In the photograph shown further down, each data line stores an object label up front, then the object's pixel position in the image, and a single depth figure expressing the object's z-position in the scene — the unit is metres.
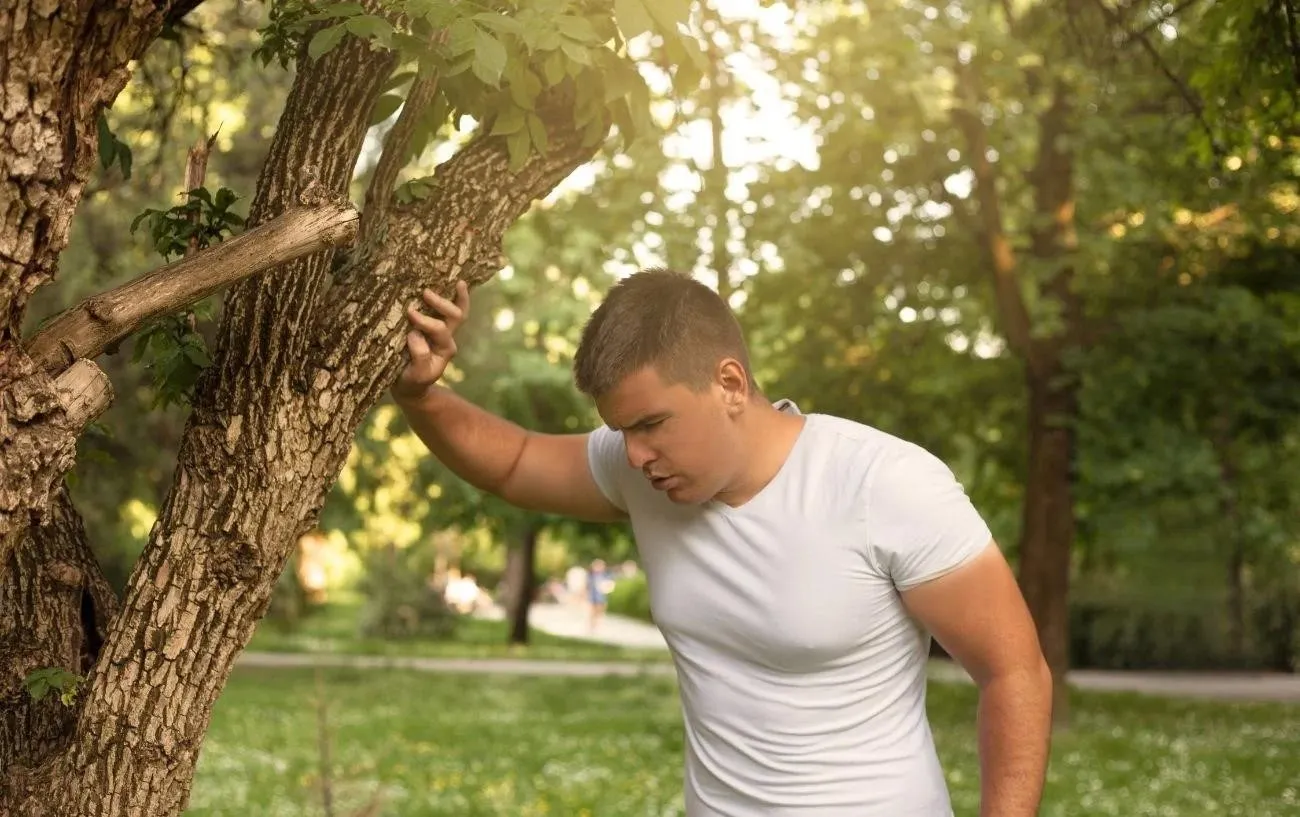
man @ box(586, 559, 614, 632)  35.91
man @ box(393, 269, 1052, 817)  2.65
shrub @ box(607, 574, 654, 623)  41.12
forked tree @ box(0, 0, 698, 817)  2.19
